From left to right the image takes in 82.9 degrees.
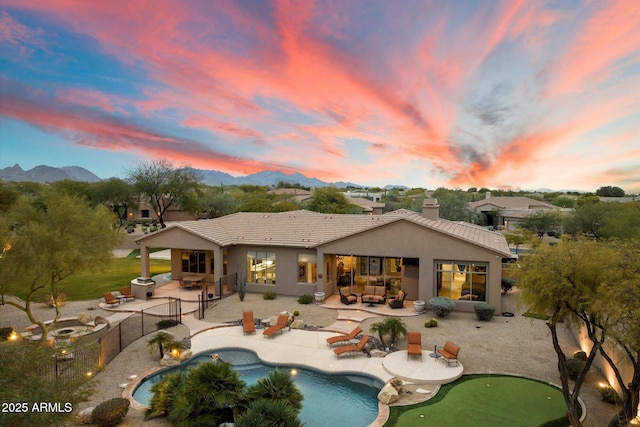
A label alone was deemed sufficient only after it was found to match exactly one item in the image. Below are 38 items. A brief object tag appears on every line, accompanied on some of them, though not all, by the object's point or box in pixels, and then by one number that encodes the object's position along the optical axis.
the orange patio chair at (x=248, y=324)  17.75
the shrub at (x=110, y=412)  10.23
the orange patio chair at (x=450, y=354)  14.02
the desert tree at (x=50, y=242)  15.40
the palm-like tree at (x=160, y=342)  15.17
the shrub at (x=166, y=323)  18.84
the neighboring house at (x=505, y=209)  66.86
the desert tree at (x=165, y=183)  65.31
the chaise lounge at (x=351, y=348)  15.07
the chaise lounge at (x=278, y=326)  17.33
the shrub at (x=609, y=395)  11.22
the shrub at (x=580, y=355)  13.98
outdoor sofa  22.59
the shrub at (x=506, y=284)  25.77
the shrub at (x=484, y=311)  19.62
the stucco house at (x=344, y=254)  21.39
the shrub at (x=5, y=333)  17.12
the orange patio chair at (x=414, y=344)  14.65
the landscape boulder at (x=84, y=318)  19.62
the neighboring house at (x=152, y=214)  77.79
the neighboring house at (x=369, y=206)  74.25
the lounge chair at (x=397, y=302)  21.97
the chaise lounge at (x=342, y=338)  16.16
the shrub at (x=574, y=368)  12.83
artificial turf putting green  10.68
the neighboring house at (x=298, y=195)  94.12
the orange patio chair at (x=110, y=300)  22.83
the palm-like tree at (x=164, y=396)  10.77
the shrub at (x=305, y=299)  23.23
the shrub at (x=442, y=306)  20.12
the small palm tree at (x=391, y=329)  16.41
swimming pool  11.14
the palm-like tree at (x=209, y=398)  9.99
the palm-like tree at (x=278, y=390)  10.12
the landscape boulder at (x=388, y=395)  11.65
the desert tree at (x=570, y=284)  8.84
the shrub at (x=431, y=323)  18.83
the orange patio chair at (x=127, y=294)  23.83
